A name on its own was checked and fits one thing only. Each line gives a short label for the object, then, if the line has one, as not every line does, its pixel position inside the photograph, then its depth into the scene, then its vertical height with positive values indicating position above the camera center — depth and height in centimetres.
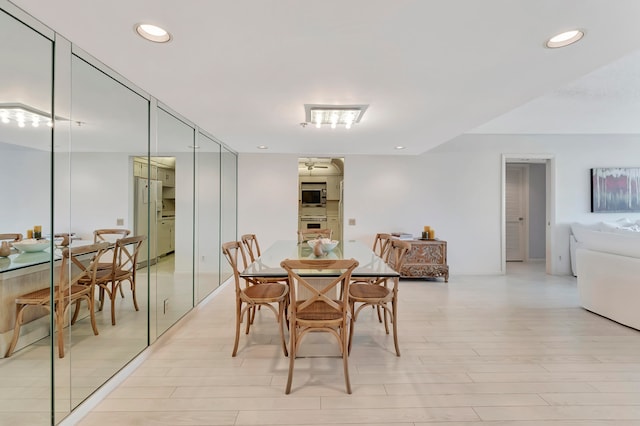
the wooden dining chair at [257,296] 244 -70
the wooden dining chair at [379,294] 247 -70
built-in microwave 764 +47
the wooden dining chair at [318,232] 430 -25
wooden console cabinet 489 -77
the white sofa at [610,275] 300 -66
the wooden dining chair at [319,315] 192 -68
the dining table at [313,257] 220 -42
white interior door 676 +4
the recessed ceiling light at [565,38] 155 +98
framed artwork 530 +48
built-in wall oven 755 -17
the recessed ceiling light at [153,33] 150 +96
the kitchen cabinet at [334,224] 763 -23
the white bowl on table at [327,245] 310 -32
